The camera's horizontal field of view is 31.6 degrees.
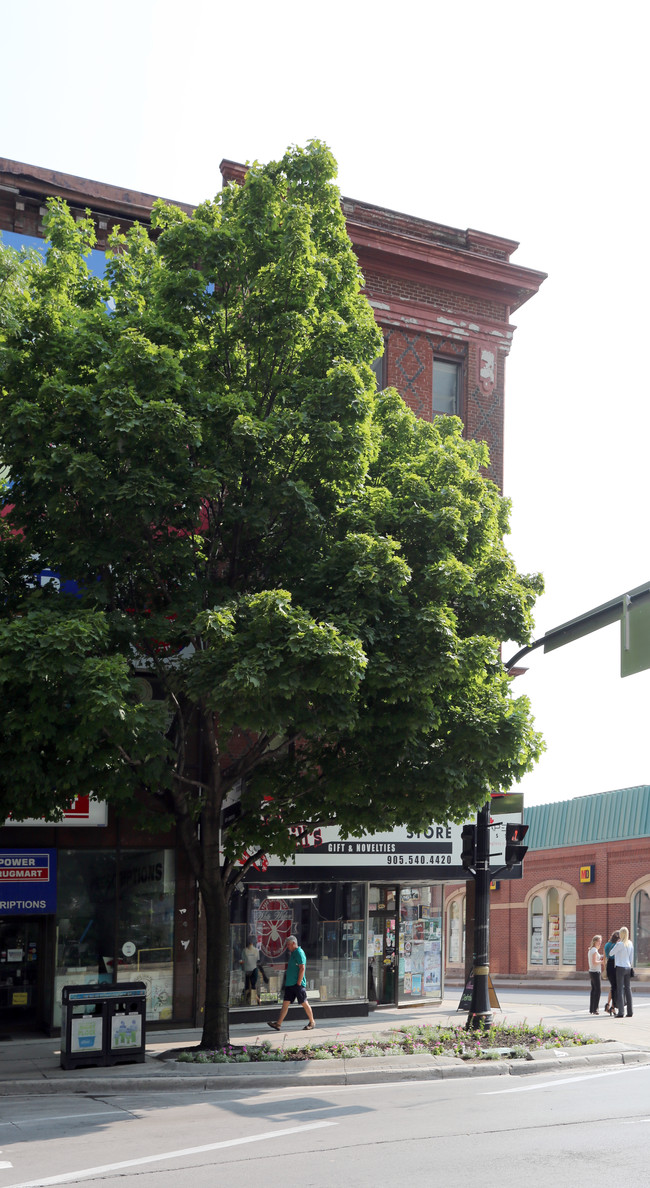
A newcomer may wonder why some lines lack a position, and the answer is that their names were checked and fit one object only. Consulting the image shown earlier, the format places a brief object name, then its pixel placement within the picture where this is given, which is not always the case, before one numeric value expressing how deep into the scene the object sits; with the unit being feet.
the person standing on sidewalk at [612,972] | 74.08
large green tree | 42.96
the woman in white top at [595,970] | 75.36
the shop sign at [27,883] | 59.88
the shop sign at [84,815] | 60.34
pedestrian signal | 60.23
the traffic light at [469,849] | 58.70
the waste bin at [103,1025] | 49.90
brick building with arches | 125.29
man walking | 57.36
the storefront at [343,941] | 67.36
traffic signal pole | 56.95
